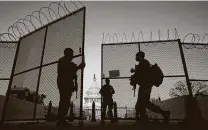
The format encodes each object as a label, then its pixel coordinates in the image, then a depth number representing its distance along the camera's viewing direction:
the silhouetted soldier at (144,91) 5.07
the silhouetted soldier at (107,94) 7.77
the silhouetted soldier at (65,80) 4.34
